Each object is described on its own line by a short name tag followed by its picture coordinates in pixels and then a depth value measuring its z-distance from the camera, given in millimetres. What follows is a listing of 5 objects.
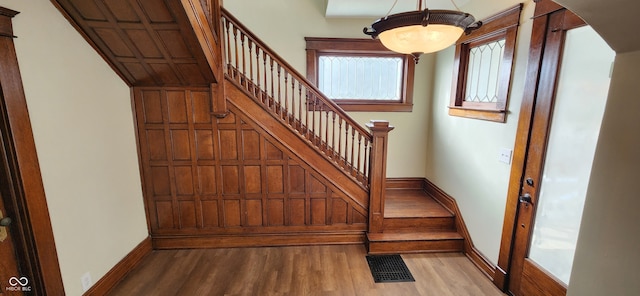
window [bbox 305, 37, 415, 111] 3684
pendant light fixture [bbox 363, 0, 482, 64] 1391
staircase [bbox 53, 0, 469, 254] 2625
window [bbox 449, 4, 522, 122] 2311
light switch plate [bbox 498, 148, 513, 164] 2281
